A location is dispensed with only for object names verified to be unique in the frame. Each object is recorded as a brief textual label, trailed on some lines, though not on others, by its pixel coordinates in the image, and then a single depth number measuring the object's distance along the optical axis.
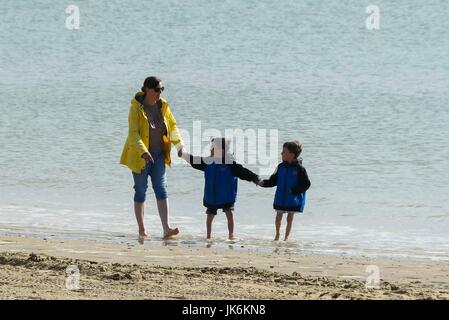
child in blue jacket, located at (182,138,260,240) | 11.02
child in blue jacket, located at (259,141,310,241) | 11.05
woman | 10.52
